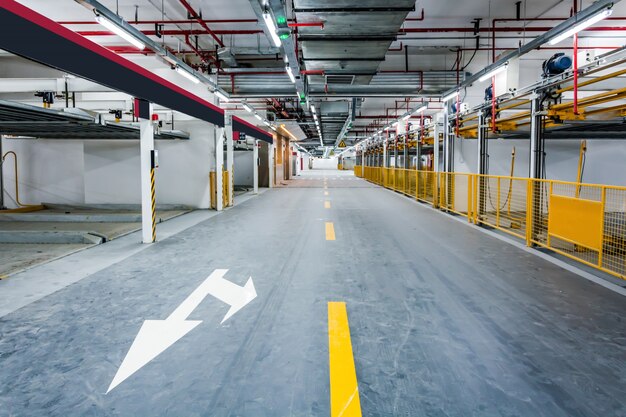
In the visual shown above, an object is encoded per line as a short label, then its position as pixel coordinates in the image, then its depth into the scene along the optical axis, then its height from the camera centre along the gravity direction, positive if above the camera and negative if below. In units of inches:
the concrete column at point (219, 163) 550.9 +25.9
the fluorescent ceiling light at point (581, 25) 246.8 +106.4
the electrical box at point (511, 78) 370.8 +98.6
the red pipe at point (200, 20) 387.6 +179.8
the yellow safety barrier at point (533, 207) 238.8 -24.8
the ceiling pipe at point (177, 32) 476.7 +185.2
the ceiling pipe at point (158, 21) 449.2 +186.8
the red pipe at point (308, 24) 319.0 +129.3
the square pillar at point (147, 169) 320.2 +10.4
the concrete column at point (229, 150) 600.4 +49.6
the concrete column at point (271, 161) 1008.0 +54.9
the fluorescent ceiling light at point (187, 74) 415.4 +119.8
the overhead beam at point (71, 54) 184.4 +75.9
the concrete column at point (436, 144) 594.5 +55.4
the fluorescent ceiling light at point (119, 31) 277.0 +115.9
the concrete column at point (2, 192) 583.0 -15.3
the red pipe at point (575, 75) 265.4 +73.9
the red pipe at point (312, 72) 460.1 +130.5
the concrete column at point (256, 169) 822.1 +27.1
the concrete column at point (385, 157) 1048.0 +65.0
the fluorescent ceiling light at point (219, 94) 519.6 +118.8
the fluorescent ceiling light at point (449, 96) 510.1 +114.2
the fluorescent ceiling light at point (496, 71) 373.7 +108.9
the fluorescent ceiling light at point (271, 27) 276.4 +115.9
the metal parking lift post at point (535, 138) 321.7 +34.9
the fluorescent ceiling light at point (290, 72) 421.9 +121.4
